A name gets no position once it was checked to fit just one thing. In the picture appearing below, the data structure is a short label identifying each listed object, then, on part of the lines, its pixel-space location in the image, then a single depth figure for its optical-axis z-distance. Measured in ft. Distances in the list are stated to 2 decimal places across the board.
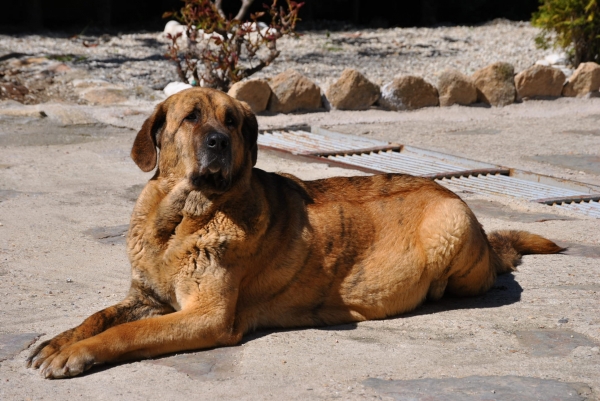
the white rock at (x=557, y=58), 53.42
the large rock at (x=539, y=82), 45.75
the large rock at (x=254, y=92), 39.96
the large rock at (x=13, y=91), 43.65
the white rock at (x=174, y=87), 43.44
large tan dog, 14.49
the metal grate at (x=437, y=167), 27.12
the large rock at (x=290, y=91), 41.65
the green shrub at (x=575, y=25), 49.21
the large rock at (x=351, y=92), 42.63
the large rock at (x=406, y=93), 43.73
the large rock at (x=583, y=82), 46.75
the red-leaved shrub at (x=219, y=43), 42.70
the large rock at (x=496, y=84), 45.01
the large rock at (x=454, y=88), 44.45
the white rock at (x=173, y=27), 62.95
